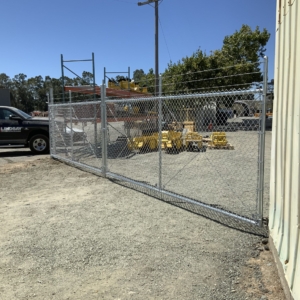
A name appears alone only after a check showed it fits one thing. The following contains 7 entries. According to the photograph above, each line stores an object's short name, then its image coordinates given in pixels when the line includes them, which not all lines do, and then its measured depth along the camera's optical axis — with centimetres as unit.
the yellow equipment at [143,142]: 1058
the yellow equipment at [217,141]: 855
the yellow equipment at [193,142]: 786
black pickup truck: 1222
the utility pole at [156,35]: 1788
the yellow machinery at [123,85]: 1518
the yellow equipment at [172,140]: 926
